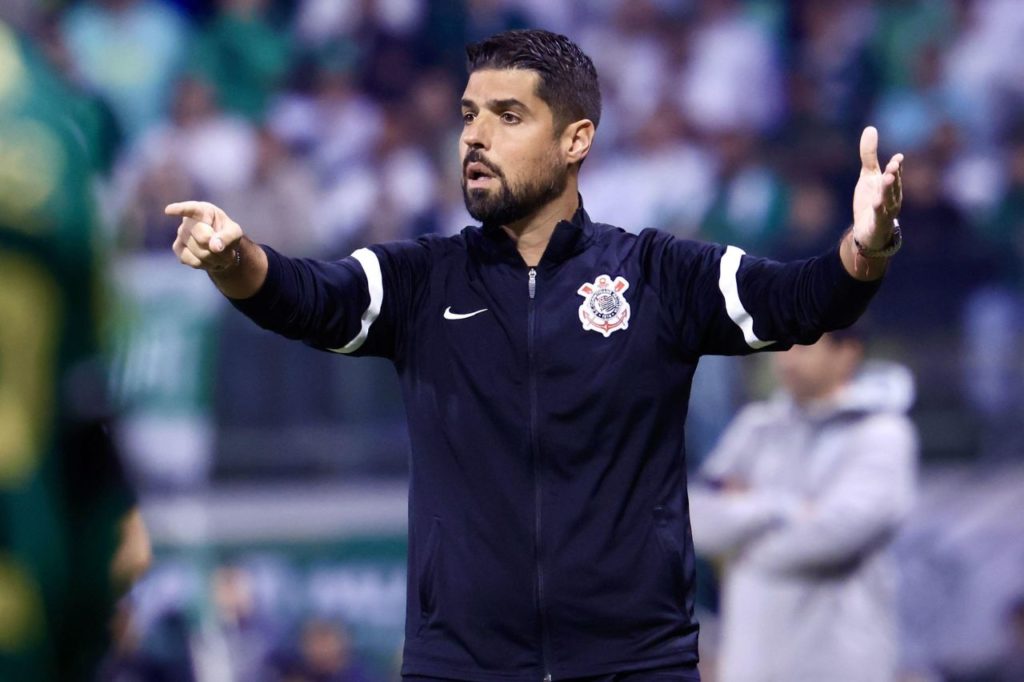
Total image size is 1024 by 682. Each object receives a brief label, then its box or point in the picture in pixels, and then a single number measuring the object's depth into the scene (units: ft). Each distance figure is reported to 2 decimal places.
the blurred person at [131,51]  71.87
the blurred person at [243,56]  73.41
